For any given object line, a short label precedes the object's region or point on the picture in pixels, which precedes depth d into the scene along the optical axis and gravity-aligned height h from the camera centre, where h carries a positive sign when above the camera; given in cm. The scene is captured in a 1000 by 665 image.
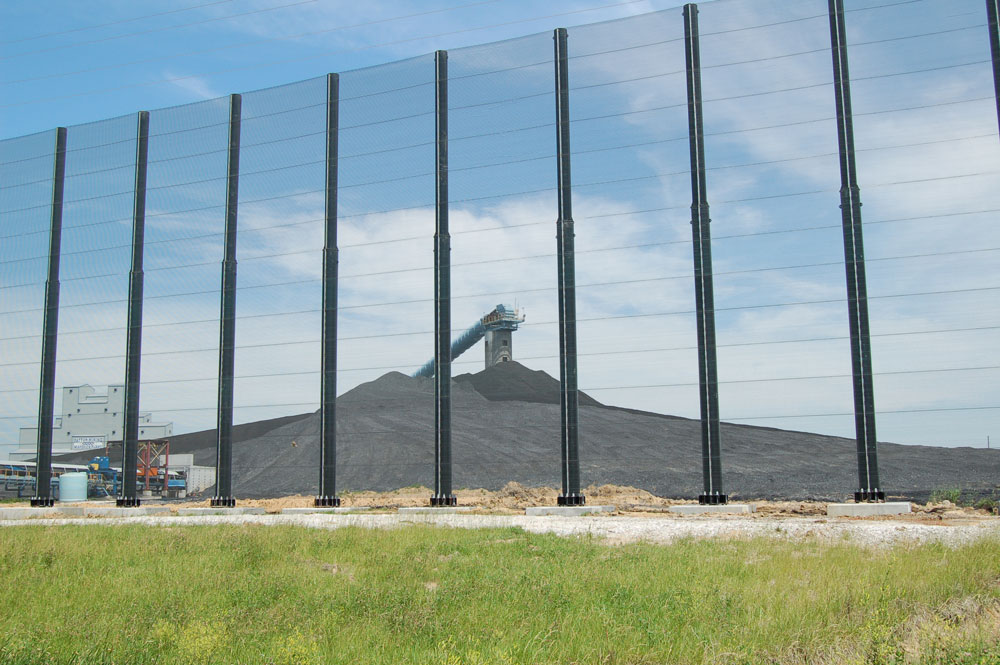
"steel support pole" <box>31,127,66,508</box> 3031 +388
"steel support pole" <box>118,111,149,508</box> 2888 +408
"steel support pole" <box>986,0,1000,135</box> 2270 +1069
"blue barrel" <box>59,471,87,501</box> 3138 -115
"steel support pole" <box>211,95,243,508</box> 2762 +355
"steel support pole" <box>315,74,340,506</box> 2642 +390
